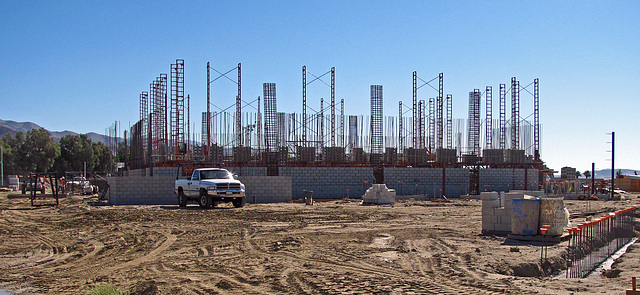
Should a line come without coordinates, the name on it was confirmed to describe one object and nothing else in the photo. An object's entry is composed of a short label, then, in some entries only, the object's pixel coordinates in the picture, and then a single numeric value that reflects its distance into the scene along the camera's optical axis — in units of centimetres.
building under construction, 3169
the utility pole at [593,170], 3694
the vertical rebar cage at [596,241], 1019
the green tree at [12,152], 6812
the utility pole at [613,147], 3879
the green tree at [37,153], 6888
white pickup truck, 2186
